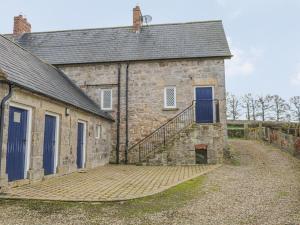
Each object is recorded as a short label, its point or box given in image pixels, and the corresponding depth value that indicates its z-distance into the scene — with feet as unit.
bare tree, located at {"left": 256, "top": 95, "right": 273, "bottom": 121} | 142.10
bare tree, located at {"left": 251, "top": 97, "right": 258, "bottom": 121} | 144.25
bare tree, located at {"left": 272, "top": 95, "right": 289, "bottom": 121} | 140.97
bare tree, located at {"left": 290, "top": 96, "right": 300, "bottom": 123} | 141.50
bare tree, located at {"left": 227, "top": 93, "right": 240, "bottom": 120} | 146.51
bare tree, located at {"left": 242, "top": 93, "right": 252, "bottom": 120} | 145.38
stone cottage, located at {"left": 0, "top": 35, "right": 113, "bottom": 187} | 25.99
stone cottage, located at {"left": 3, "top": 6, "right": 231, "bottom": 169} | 47.62
